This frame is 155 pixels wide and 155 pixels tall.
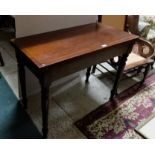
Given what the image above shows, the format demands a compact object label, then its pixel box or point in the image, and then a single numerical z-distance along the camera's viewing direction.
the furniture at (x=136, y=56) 2.10
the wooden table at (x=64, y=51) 1.26
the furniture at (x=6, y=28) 3.11
